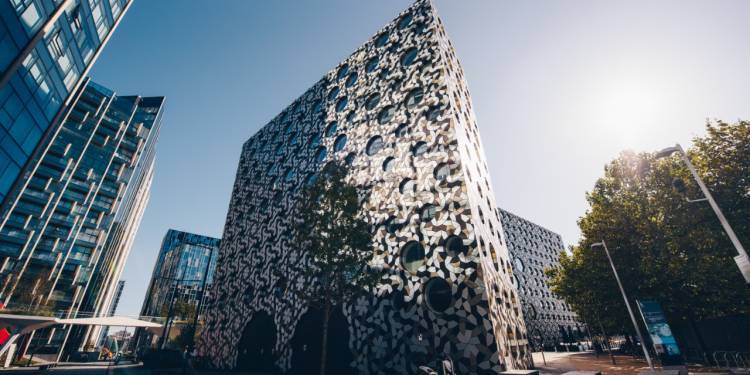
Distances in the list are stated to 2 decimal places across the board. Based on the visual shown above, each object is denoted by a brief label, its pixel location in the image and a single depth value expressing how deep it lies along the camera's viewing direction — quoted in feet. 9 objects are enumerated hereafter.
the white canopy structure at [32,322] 70.90
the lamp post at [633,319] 60.75
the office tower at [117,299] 445.74
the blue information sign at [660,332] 51.24
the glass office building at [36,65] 52.54
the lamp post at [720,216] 26.91
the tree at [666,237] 57.31
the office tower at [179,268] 327.47
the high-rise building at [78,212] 161.07
